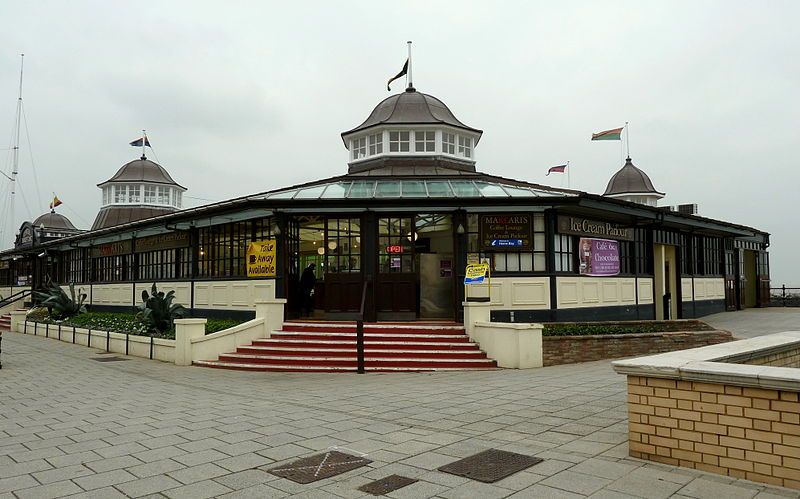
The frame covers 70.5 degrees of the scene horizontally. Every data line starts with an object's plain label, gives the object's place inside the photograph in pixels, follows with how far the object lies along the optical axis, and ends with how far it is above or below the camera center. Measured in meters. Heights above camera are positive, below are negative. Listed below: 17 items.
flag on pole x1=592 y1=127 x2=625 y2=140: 23.84 +5.93
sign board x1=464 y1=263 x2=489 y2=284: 13.10 +0.07
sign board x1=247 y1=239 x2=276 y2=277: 15.13 +0.53
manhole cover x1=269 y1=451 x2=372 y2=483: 4.85 -1.70
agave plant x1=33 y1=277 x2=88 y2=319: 22.68 -0.98
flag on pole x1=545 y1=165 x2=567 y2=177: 23.70 +4.48
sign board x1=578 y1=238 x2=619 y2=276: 15.27 +0.52
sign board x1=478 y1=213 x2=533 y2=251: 14.38 +1.14
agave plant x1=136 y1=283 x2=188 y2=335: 15.47 -0.92
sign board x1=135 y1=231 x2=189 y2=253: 19.09 +1.32
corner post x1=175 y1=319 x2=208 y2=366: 12.82 -1.30
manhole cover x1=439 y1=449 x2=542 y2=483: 4.77 -1.67
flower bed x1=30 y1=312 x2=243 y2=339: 15.41 -1.45
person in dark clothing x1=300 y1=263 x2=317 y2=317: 15.34 -0.37
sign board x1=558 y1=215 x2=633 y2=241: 14.80 +1.31
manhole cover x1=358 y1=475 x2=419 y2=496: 4.47 -1.68
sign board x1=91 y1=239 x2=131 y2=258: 23.12 +1.29
